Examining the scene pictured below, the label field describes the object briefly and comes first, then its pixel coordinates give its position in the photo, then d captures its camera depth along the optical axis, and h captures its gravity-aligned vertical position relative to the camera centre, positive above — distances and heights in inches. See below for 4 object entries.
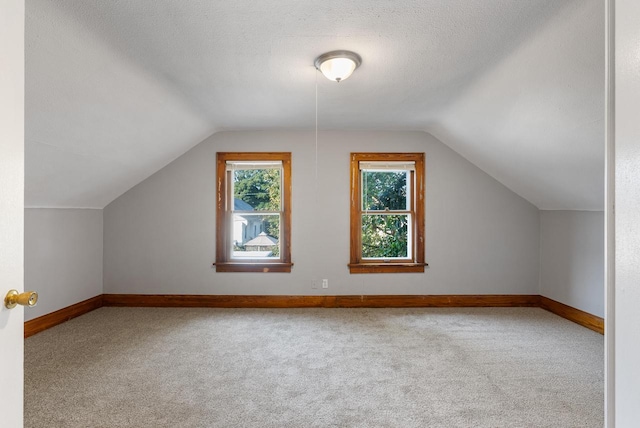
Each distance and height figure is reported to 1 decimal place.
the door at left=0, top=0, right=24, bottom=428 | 36.2 +1.3
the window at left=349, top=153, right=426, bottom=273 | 174.1 +0.8
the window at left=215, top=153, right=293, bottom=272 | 173.9 +0.5
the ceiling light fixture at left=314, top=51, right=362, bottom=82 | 93.7 +42.7
